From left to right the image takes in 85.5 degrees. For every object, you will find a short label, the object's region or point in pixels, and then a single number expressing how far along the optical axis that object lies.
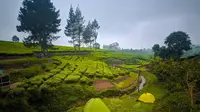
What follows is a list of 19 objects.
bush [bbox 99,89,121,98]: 13.33
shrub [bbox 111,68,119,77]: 20.29
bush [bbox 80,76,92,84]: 14.23
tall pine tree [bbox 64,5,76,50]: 29.47
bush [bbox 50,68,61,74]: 14.83
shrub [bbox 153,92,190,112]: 8.27
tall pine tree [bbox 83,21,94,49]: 40.06
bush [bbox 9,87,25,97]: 8.97
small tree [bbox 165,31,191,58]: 31.08
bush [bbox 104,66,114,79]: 18.53
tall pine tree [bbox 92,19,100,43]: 41.78
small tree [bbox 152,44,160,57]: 35.52
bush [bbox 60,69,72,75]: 15.28
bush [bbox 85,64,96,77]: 17.17
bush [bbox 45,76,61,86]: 11.23
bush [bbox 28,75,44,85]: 10.54
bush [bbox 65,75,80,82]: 13.30
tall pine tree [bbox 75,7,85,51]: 30.01
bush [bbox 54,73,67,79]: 13.42
